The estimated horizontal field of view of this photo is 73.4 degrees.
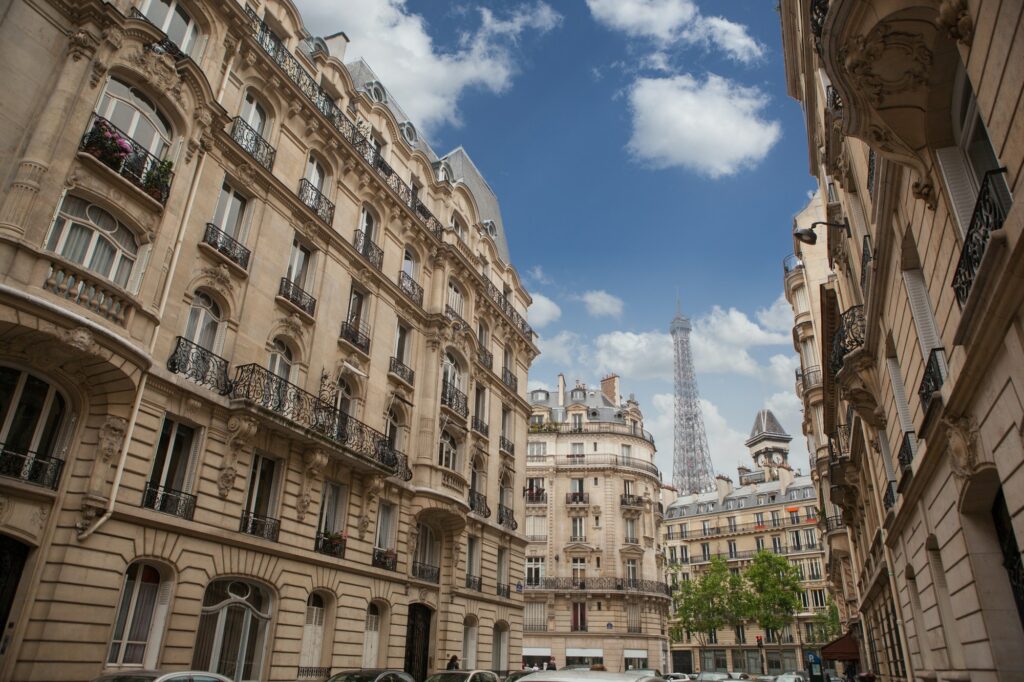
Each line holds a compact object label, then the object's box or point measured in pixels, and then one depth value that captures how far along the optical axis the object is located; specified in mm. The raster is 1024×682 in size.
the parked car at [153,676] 9969
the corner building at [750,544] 70000
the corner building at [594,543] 52688
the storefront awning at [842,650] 31927
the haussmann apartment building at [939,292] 6730
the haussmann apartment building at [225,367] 12992
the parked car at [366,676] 14812
